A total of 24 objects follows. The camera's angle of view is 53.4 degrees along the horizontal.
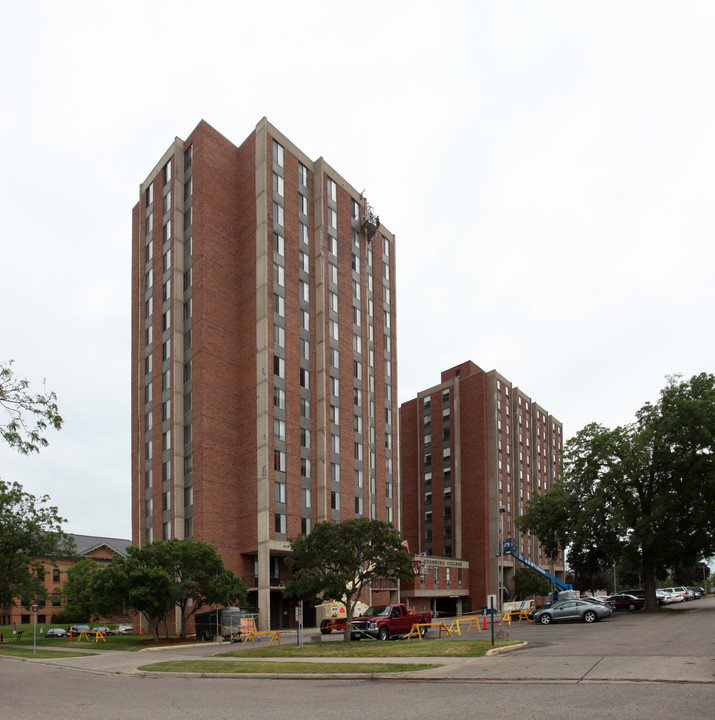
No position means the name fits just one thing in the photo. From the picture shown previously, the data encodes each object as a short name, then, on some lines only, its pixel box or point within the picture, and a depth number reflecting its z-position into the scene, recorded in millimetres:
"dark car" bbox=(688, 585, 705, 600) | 80775
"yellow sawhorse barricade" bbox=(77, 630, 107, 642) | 50550
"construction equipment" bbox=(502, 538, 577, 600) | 56019
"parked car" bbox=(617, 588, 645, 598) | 57891
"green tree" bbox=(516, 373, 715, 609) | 47969
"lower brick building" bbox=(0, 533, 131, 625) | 95312
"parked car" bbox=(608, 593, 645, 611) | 54469
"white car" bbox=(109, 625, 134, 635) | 67300
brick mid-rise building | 88375
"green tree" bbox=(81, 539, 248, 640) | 42500
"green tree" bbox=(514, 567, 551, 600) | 85250
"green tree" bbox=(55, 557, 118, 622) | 75762
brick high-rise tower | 58844
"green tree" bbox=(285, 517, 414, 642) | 35500
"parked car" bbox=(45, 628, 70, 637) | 70812
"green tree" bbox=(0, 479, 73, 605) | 51219
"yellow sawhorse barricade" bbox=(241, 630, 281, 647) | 36400
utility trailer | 43969
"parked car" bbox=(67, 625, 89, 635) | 68344
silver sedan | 41719
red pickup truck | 34875
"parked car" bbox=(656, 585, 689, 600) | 67969
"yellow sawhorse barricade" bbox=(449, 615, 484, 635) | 38031
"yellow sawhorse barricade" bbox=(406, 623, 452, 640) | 34488
